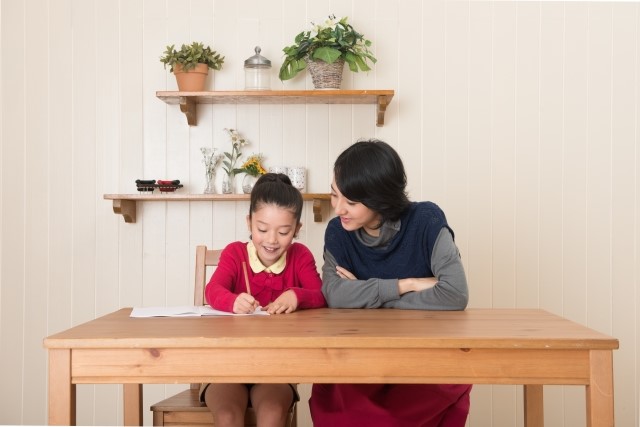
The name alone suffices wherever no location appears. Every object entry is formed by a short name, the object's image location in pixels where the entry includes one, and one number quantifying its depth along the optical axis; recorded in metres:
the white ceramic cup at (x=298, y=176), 3.25
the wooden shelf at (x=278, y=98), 3.11
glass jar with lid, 3.22
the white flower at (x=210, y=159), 3.28
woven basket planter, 3.16
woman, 1.93
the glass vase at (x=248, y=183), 3.27
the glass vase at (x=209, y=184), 3.27
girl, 1.94
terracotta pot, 3.20
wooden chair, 2.07
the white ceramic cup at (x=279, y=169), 3.25
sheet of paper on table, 1.90
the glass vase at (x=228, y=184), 3.26
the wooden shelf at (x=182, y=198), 3.13
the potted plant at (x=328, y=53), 3.13
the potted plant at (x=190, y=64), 3.18
